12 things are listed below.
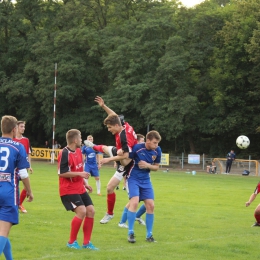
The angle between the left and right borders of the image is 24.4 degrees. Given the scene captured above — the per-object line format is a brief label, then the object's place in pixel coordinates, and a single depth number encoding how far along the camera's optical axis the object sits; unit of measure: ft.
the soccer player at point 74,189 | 32.60
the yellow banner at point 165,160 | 154.77
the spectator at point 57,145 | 174.92
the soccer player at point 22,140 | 47.62
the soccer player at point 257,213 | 43.99
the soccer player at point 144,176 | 36.29
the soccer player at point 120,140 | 36.37
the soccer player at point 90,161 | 70.33
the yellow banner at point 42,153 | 167.73
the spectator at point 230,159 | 139.03
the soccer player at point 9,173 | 25.50
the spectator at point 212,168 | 142.31
